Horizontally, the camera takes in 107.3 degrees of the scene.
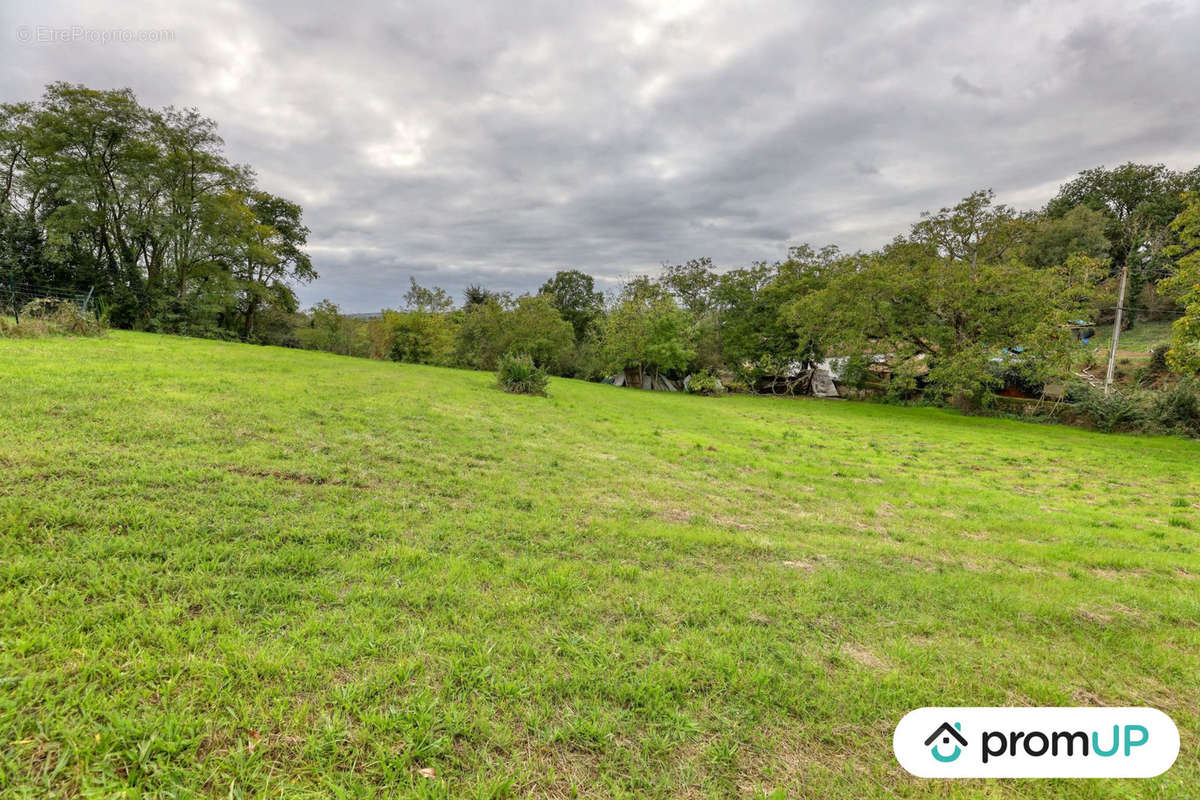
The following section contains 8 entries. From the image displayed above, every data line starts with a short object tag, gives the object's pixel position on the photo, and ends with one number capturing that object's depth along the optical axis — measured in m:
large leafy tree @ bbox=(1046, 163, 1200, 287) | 32.56
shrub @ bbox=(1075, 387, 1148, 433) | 17.91
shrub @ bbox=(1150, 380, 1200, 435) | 16.77
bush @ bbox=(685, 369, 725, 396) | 30.45
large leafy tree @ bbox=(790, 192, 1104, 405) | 18.97
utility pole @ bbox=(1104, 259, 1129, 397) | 20.13
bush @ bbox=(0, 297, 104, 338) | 11.87
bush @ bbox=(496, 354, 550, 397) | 15.60
